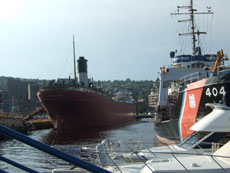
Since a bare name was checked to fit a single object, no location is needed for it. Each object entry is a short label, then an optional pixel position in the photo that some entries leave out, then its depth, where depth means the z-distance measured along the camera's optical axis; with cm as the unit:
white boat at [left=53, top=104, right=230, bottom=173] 784
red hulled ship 4316
